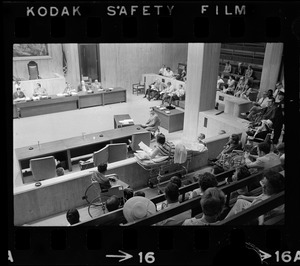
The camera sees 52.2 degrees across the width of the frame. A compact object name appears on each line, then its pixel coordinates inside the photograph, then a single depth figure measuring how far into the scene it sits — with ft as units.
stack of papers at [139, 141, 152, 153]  18.08
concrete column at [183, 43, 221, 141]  23.63
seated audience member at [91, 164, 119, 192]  14.33
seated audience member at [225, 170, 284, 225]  8.96
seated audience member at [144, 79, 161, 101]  39.40
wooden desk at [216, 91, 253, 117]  27.96
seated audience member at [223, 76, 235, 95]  36.00
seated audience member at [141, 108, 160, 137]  26.54
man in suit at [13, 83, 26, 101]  32.53
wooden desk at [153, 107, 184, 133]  29.27
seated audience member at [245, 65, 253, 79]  39.45
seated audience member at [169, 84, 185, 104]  35.12
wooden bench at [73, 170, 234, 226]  8.88
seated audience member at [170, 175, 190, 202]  12.16
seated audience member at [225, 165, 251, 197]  11.76
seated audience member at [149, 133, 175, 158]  17.63
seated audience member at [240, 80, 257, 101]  33.81
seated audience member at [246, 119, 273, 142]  19.55
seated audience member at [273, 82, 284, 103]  25.34
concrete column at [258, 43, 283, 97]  33.78
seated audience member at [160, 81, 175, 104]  35.93
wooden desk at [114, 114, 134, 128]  26.61
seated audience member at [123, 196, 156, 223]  9.56
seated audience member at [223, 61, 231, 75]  43.06
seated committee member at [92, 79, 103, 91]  37.37
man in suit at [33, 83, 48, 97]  34.23
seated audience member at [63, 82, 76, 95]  35.22
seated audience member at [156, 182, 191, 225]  10.01
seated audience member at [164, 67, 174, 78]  41.96
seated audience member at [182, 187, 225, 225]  9.02
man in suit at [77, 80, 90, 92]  36.78
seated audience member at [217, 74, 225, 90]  37.17
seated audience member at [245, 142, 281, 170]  13.59
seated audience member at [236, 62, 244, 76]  41.57
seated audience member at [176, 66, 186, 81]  39.64
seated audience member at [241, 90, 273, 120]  24.61
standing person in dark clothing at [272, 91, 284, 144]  16.12
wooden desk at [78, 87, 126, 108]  35.67
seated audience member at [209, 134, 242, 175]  18.15
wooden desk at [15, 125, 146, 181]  20.15
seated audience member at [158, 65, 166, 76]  42.75
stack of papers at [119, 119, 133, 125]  26.39
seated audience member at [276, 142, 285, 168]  12.51
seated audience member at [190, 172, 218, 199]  10.61
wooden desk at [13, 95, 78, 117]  32.22
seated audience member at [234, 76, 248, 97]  36.52
